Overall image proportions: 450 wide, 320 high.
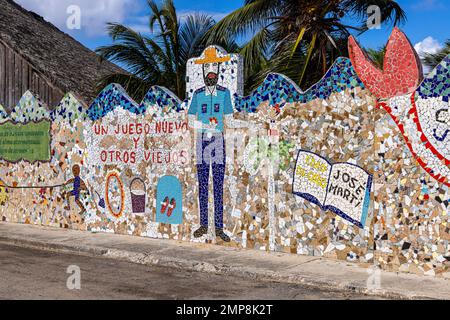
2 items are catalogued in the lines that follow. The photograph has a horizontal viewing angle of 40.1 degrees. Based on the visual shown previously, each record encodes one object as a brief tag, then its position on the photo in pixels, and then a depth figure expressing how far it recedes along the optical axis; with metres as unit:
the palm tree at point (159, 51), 15.27
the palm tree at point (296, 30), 13.33
